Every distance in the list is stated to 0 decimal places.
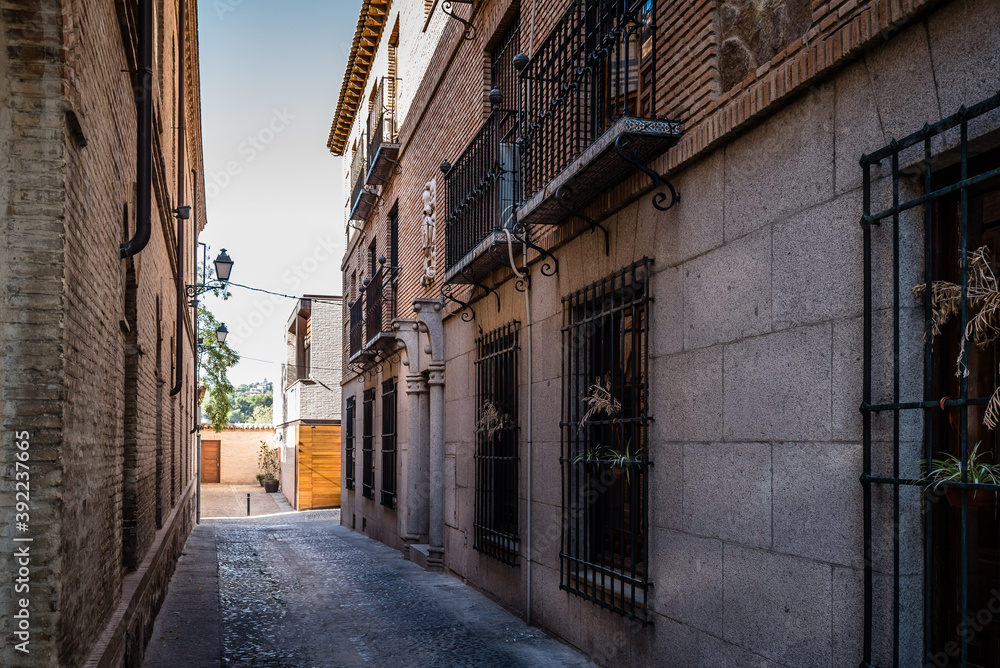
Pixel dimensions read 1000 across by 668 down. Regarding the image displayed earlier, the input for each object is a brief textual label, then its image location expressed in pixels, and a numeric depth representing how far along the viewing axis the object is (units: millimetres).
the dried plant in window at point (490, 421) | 9352
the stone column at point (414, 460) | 13719
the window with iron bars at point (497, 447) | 9242
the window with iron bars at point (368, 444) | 18984
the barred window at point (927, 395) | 3545
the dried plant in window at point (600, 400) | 6641
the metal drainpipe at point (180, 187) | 12039
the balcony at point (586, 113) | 5859
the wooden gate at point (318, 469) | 29828
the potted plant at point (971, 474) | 3346
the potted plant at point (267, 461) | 41603
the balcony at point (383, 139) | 16672
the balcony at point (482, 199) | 9336
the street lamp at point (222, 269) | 18109
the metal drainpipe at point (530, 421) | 8492
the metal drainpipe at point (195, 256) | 19156
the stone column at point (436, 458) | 12562
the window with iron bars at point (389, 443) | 16141
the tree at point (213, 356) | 27812
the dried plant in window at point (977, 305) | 3398
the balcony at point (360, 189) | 18719
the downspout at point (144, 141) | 6227
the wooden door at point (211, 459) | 43750
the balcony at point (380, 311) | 16081
